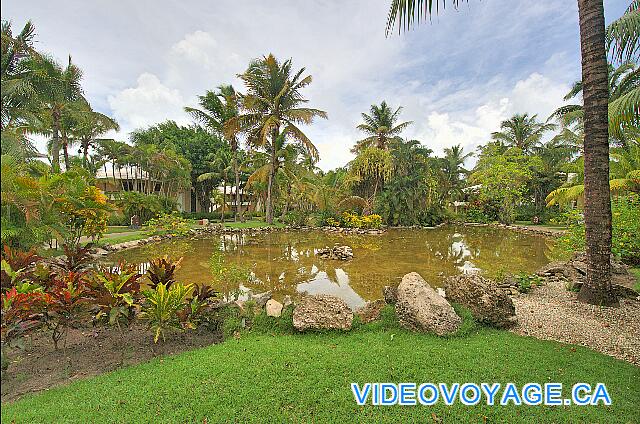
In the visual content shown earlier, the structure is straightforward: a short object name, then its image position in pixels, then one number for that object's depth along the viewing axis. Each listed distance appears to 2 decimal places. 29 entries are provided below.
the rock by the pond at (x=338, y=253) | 10.48
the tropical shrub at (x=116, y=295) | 3.54
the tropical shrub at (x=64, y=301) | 3.32
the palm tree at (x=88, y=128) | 14.98
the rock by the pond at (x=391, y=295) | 4.87
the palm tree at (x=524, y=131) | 25.11
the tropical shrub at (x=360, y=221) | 19.55
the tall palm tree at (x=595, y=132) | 4.48
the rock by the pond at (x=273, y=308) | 4.49
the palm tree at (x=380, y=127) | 25.45
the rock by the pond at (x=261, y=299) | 4.79
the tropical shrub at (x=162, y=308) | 3.67
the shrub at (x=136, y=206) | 17.81
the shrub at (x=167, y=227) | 14.70
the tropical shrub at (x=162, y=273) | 4.26
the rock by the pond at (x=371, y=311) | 4.60
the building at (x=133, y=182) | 23.53
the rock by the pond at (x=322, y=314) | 4.11
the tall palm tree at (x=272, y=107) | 17.75
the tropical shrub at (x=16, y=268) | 2.57
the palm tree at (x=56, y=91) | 9.70
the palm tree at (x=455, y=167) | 30.27
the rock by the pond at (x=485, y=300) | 4.29
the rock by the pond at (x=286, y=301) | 4.84
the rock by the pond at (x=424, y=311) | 3.97
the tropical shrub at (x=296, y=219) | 20.67
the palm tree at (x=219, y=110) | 19.67
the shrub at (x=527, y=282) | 6.18
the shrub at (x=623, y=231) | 6.80
